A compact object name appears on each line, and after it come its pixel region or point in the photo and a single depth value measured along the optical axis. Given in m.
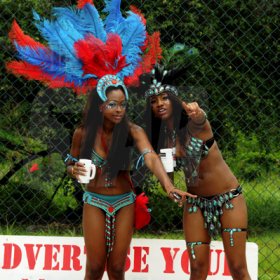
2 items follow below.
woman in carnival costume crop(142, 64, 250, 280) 8.74
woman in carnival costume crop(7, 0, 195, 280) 8.79
